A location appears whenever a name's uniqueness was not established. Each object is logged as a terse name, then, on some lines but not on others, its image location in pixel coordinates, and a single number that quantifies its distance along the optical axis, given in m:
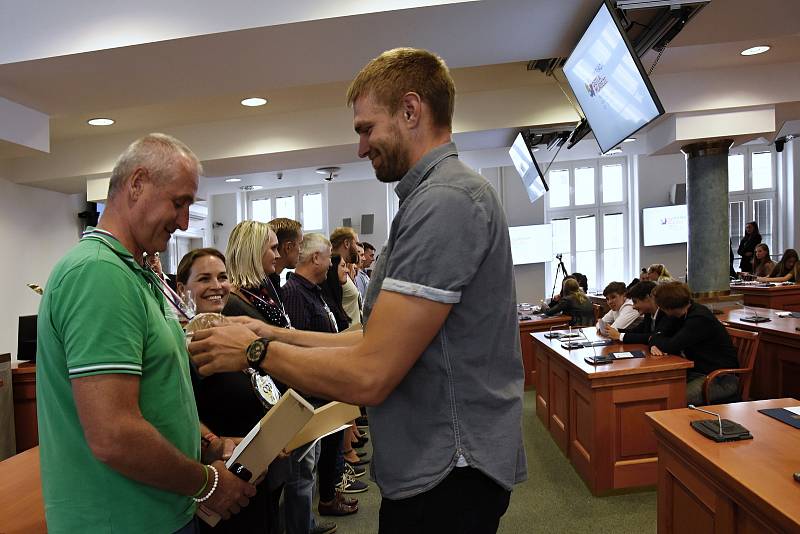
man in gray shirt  1.02
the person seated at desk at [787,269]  8.74
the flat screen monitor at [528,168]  6.33
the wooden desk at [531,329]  6.82
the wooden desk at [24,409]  4.47
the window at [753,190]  12.34
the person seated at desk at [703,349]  3.75
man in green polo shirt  1.09
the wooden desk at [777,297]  7.52
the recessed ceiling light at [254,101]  5.47
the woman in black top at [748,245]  10.59
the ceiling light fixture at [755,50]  5.07
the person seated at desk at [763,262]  9.52
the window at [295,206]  13.77
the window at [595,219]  12.86
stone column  5.91
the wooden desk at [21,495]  1.52
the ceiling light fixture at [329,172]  9.72
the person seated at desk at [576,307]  6.97
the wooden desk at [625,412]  3.49
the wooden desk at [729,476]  1.58
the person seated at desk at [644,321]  4.31
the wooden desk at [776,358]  4.54
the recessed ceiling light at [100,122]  5.70
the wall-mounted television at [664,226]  12.20
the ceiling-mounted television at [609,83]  2.96
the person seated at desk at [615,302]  5.42
